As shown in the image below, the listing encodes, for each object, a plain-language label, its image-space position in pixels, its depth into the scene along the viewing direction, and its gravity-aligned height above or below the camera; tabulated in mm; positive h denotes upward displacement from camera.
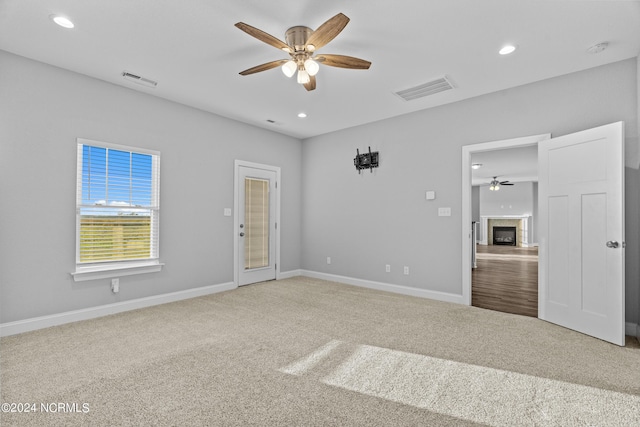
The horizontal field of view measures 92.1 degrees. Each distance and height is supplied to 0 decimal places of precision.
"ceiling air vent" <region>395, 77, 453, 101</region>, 3623 +1576
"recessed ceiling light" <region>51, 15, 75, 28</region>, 2467 +1580
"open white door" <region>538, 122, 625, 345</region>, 2797 -140
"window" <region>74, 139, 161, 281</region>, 3467 +56
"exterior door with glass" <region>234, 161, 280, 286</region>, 5062 -124
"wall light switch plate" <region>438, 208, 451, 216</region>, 4266 +71
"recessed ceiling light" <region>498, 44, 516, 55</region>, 2855 +1581
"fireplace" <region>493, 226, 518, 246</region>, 12909 -802
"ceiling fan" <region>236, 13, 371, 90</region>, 2281 +1350
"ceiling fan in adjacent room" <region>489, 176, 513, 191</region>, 11331 +1268
